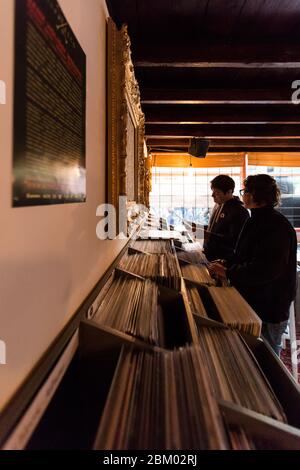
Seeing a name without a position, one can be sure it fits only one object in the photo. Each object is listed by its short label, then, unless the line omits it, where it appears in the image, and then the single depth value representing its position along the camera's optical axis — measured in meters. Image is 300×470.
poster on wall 0.54
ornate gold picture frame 1.35
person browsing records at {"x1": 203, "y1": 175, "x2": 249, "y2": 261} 2.73
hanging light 6.48
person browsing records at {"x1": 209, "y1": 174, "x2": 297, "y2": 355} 1.73
